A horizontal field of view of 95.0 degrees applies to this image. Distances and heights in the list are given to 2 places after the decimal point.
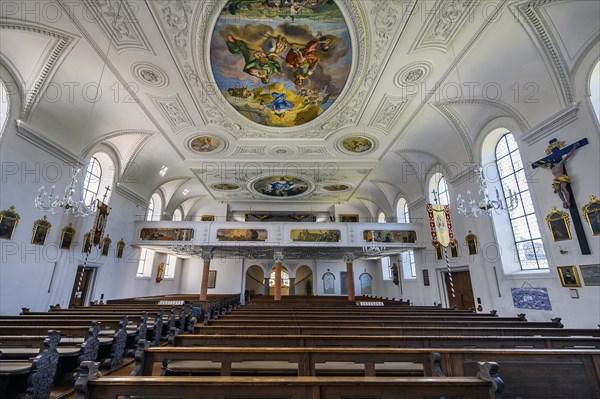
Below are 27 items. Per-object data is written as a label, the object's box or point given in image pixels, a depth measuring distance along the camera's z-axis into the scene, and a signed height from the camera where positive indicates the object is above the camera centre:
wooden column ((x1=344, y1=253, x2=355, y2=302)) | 14.67 +0.61
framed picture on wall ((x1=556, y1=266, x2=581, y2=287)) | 5.98 +0.23
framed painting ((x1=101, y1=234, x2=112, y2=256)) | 10.85 +1.59
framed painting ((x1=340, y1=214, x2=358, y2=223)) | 19.12 +4.59
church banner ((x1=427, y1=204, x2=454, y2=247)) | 9.05 +2.10
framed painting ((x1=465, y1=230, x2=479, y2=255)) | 9.34 +1.43
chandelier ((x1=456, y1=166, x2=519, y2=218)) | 5.83 +1.72
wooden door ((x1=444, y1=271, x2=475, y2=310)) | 9.92 -0.15
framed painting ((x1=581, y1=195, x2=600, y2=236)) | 5.52 +1.41
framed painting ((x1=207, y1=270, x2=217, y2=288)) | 20.61 +0.54
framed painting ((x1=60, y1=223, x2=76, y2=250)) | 8.56 +1.51
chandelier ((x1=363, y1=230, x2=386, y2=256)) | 13.23 +1.86
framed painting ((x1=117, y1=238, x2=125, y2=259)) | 11.87 +1.60
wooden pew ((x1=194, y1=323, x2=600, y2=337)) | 4.04 -0.63
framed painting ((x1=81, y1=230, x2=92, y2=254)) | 9.59 +1.46
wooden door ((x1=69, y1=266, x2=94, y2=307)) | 9.51 +0.00
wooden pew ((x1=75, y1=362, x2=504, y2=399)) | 1.64 -0.58
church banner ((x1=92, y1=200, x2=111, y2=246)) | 10.04 +2.30
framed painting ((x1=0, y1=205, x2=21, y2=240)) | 6.59 +1.51
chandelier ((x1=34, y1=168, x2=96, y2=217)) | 6.26 +2.10
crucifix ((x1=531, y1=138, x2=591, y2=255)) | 5.83 +2.36
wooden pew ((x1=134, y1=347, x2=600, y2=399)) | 2.26 -0.61
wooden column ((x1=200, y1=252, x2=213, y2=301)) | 13.58 +0.66
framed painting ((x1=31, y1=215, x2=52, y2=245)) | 7.50 +1.49
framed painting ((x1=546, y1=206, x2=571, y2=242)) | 6.17 +1.38
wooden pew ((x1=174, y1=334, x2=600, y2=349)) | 3.25 -0.63
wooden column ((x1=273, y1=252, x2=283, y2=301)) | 14.29 +0.77
